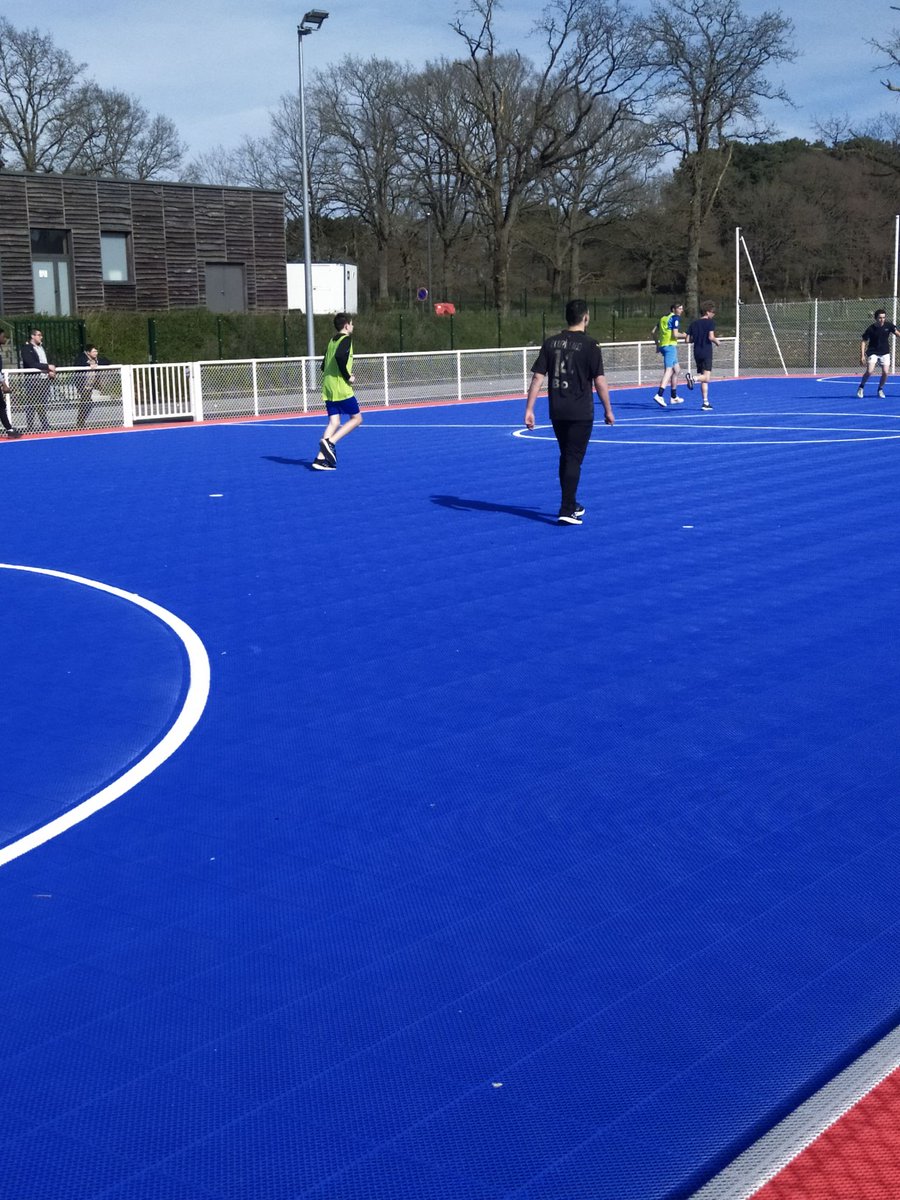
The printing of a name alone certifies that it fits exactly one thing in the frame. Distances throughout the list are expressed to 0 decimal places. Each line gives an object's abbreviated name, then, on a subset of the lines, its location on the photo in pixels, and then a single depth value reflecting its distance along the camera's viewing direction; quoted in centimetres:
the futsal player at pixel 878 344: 2694
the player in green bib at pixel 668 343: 2591
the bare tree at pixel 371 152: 7056
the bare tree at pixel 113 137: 6406
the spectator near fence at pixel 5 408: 2356
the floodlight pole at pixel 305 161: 3238
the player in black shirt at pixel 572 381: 1172
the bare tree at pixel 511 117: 5744
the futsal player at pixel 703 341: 2419
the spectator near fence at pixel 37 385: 2502
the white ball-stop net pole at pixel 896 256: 3828
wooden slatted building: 4244
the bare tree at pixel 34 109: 6022
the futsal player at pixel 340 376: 1664
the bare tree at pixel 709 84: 5966
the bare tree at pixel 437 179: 6656
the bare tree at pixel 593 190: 6800
